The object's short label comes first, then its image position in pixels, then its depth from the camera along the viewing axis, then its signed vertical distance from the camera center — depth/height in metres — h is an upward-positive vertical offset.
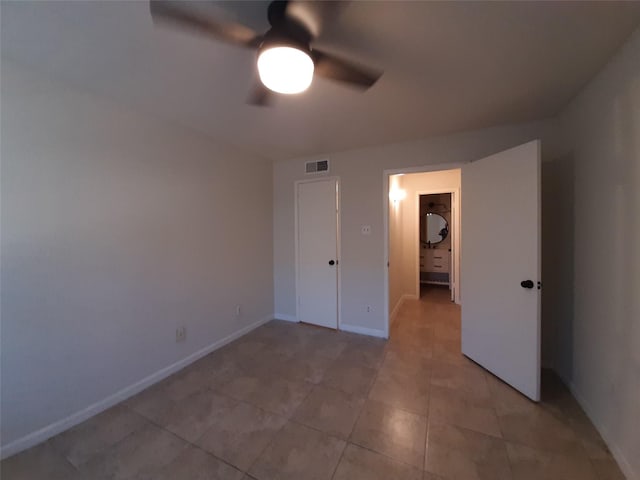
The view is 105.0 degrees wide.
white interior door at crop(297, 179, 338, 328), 3.28 -0.23
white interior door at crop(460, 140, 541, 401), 1.88 -0.27
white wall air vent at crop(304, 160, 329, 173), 3.24 +0.93
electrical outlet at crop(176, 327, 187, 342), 2.35 -0.95
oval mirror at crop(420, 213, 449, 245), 5.56 +0.14
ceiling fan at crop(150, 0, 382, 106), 0.99 +0.88
